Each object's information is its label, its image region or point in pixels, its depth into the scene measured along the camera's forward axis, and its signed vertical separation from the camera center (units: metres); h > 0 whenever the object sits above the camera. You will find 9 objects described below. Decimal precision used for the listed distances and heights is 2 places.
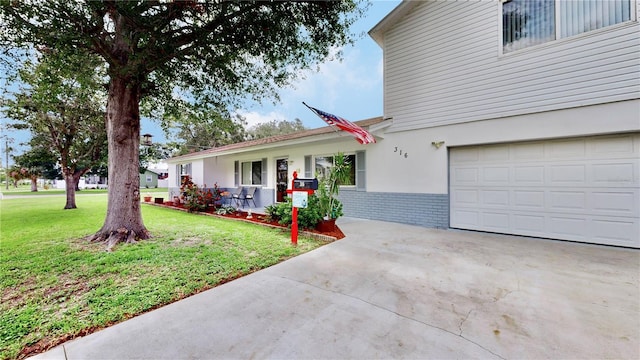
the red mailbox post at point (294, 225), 5.03 -0.92
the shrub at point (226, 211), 8.96 -1.10
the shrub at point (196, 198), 10.05 -0.68
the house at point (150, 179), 44.19 +0.52
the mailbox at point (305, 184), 5.29 -0.08
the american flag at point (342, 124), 5.89 +1.36
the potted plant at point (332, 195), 6.13 -0.39
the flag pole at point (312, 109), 5.95 +1.73
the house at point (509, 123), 4.75 +1.32
